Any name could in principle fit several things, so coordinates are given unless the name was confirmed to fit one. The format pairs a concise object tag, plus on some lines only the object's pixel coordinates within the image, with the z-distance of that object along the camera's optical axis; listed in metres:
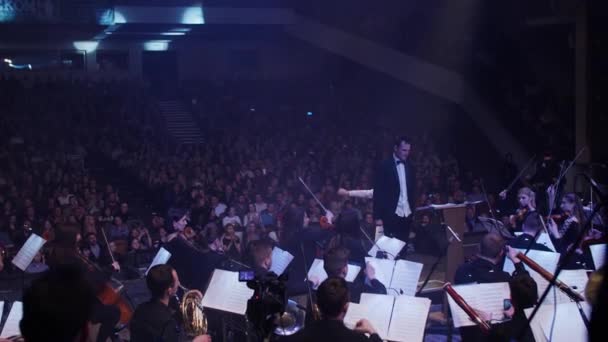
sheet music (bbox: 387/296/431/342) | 4.75
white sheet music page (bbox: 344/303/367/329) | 4.86
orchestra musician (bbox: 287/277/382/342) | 3.18
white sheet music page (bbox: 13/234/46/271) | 6.63
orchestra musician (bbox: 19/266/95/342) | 2.06
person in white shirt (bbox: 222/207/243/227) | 12.11
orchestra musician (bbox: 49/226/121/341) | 4.91
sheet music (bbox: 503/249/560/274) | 5.80
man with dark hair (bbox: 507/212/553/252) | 6.54
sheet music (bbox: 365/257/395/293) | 5.88
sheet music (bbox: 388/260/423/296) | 5.79
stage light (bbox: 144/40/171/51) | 25.42
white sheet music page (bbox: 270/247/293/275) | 6.29
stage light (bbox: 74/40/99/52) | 24.36
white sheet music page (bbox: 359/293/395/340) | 4.80
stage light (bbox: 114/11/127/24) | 20.61
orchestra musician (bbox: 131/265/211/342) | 4.32
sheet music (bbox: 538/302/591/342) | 4.47
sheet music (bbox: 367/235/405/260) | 7.04
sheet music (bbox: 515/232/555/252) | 6.76
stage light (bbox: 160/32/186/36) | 23.61
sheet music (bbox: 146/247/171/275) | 6.31
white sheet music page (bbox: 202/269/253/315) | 5.35
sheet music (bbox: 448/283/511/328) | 4.83
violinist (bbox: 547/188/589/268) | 6.69
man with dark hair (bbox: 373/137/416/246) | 7.75
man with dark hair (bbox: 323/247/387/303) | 5.56
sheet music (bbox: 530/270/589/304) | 5.14
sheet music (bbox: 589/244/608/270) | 5.61
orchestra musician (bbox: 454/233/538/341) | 4.26
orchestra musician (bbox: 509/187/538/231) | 9.39
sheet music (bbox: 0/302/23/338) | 4.98
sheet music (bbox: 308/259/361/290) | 5.90
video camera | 3.69
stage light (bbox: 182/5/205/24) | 21.16
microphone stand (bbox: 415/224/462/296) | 7.61
